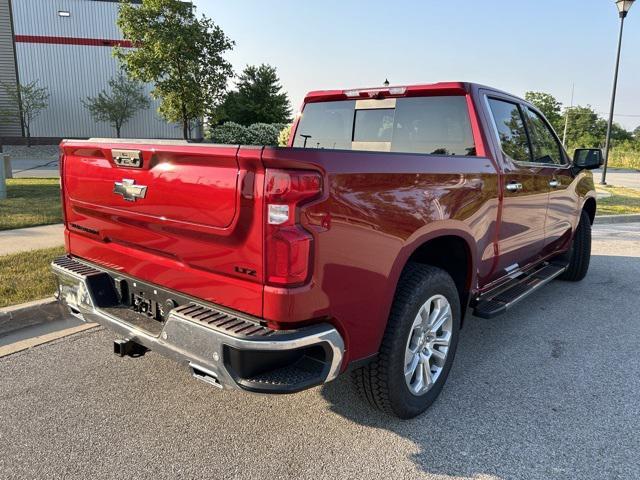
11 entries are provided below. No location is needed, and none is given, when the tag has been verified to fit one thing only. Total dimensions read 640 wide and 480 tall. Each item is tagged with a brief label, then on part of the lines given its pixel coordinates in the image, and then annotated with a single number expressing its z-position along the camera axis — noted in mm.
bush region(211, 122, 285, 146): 24798
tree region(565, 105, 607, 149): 67750
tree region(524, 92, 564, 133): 62225
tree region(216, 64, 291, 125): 35219
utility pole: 63906
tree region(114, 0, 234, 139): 20828
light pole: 14344
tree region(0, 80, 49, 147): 29203
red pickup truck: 2064
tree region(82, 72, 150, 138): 29516
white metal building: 29844
